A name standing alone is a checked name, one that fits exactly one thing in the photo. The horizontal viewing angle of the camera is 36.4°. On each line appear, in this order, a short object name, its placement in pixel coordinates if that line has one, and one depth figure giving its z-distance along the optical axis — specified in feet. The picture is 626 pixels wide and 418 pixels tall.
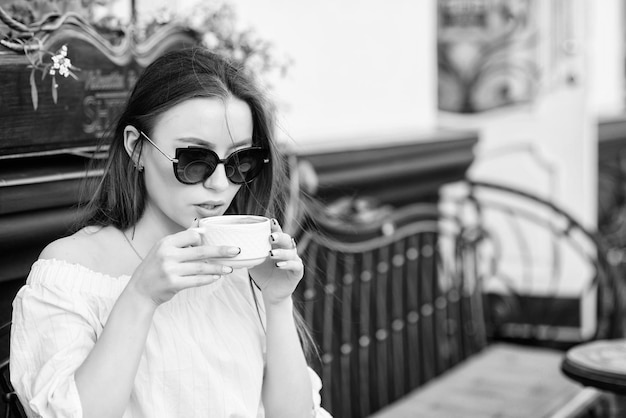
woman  5.59
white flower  7.06
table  9.37
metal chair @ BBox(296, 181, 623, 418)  11.16
